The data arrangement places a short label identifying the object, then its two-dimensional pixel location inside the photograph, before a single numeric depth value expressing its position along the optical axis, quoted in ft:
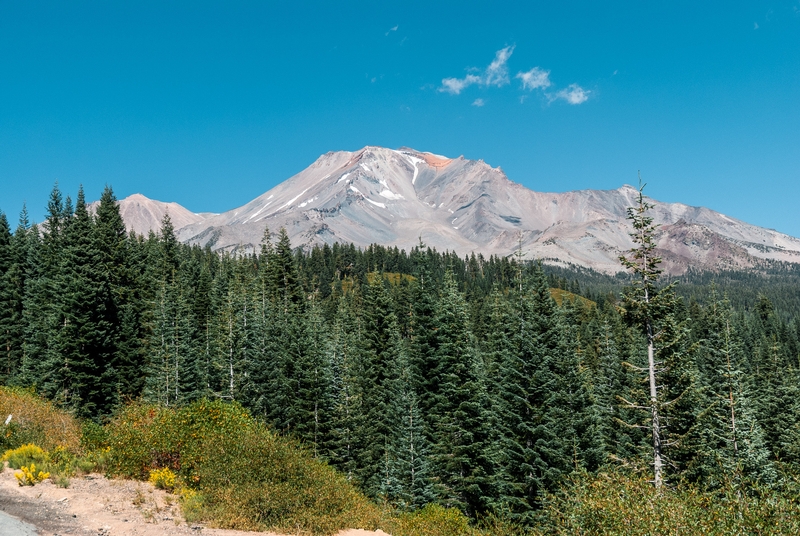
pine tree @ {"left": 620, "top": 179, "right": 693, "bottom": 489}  93.81
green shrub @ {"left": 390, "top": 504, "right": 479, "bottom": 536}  68.54
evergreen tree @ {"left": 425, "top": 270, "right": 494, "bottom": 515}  133.49
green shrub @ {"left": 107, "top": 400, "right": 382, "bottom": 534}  52.26
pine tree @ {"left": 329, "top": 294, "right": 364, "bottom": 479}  158.10
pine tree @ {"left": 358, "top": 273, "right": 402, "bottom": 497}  154.61
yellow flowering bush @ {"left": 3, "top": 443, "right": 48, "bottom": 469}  60.95
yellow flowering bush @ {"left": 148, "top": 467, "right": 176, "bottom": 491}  59.47
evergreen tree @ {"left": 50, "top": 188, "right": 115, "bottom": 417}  154.20
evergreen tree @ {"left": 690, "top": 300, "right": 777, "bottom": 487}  133.08
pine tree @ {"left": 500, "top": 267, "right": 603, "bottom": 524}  120.47
